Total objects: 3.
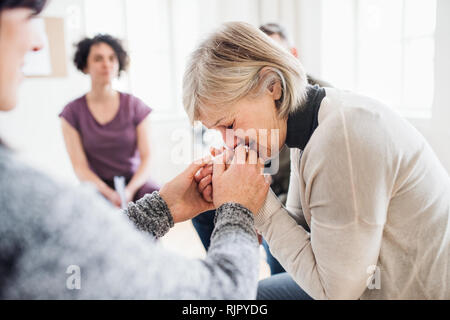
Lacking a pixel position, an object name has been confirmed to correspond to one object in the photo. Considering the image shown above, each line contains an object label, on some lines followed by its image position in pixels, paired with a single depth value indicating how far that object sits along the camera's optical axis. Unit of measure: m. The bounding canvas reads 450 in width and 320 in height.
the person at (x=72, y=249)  0.34
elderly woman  0.60
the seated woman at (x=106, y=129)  1.73
